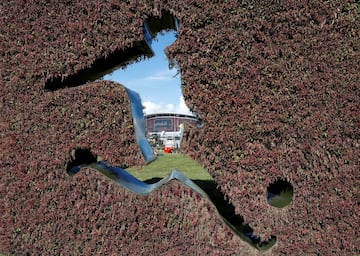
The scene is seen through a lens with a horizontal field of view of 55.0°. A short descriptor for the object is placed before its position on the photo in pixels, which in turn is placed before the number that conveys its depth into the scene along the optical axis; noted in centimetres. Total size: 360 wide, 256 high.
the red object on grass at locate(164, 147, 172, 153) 2358
